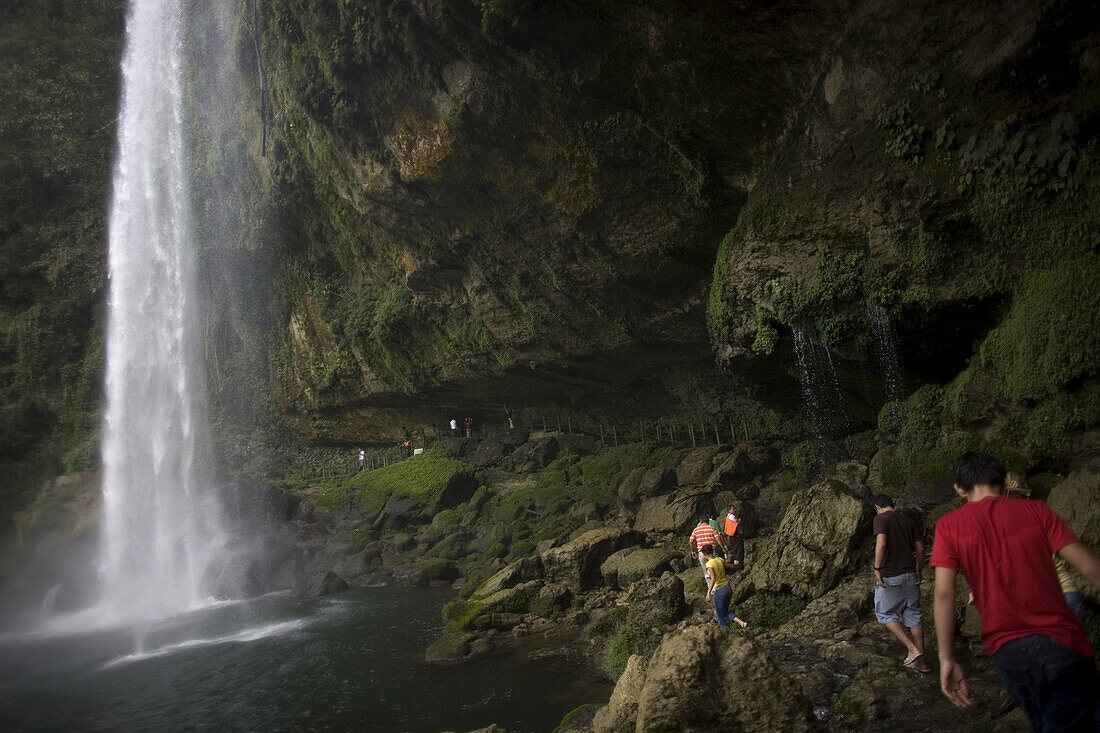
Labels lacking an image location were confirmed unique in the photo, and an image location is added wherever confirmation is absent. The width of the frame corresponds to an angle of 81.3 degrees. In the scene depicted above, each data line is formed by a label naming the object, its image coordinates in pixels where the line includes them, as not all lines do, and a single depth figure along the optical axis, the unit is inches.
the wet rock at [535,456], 933.2
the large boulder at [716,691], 205.0
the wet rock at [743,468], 635.5
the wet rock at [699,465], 679.7
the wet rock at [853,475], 497.0
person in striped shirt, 357.1
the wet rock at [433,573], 689.6
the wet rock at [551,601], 481.1
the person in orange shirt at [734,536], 399.2
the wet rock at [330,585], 727.0
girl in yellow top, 320.2
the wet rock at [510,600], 480.1
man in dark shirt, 238.1
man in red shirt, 104.9
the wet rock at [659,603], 350.9
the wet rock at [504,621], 470.3
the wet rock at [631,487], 716.7
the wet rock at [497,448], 981.2
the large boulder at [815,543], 345.4
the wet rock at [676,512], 600.4
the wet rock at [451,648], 427.5
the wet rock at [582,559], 519.2
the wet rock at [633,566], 497.7
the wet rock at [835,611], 307.4
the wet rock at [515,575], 525.3
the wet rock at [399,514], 896.3
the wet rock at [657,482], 700.7
